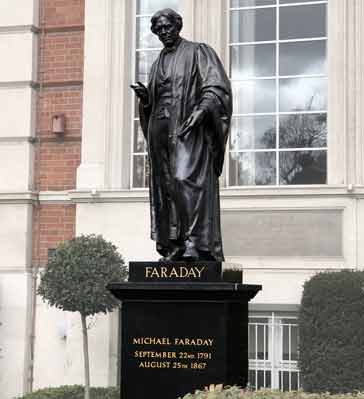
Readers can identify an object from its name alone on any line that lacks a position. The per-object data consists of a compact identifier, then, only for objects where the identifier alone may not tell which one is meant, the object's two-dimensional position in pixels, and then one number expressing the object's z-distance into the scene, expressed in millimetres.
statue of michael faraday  7320
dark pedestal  6859
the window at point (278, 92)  13578
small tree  12062
